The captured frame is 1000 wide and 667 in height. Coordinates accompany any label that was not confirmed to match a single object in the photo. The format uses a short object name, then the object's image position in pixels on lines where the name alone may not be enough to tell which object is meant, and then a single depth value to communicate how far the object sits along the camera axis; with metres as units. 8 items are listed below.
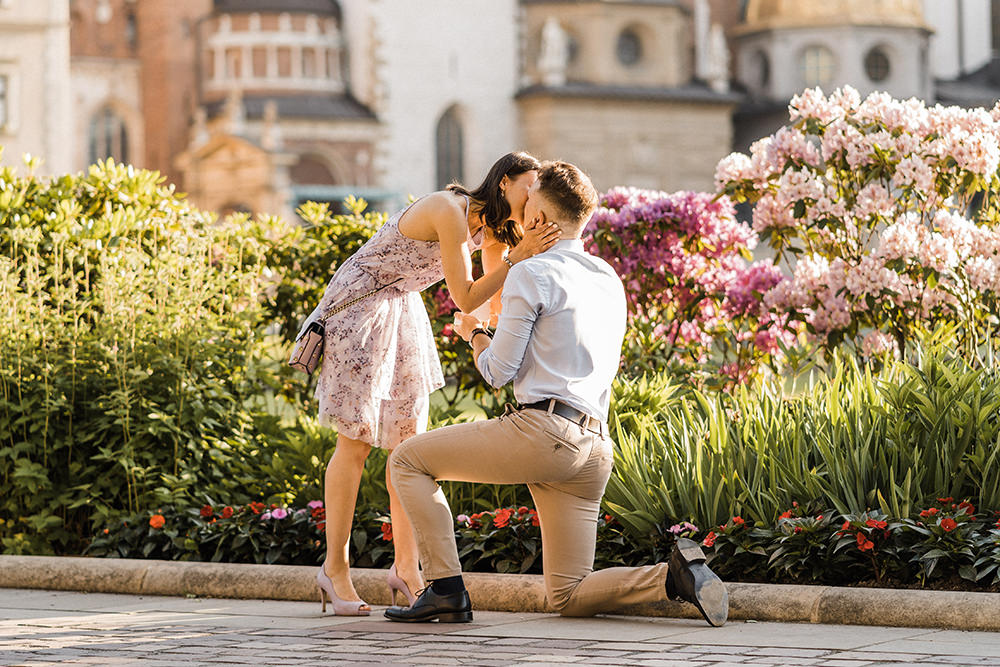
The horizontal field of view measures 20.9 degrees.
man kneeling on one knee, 8.88
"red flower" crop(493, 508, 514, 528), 10.89
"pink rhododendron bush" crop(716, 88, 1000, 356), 13.85
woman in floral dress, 9.67
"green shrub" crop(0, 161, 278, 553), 12.78
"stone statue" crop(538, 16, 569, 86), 99.75
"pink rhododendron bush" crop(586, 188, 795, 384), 15.46
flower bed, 9.61
